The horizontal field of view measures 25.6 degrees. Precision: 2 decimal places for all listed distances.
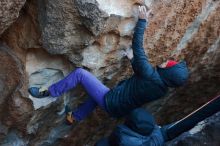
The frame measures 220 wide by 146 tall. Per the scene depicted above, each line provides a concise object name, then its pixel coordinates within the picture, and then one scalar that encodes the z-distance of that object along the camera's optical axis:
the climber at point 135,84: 4.11
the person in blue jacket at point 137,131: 4.14
